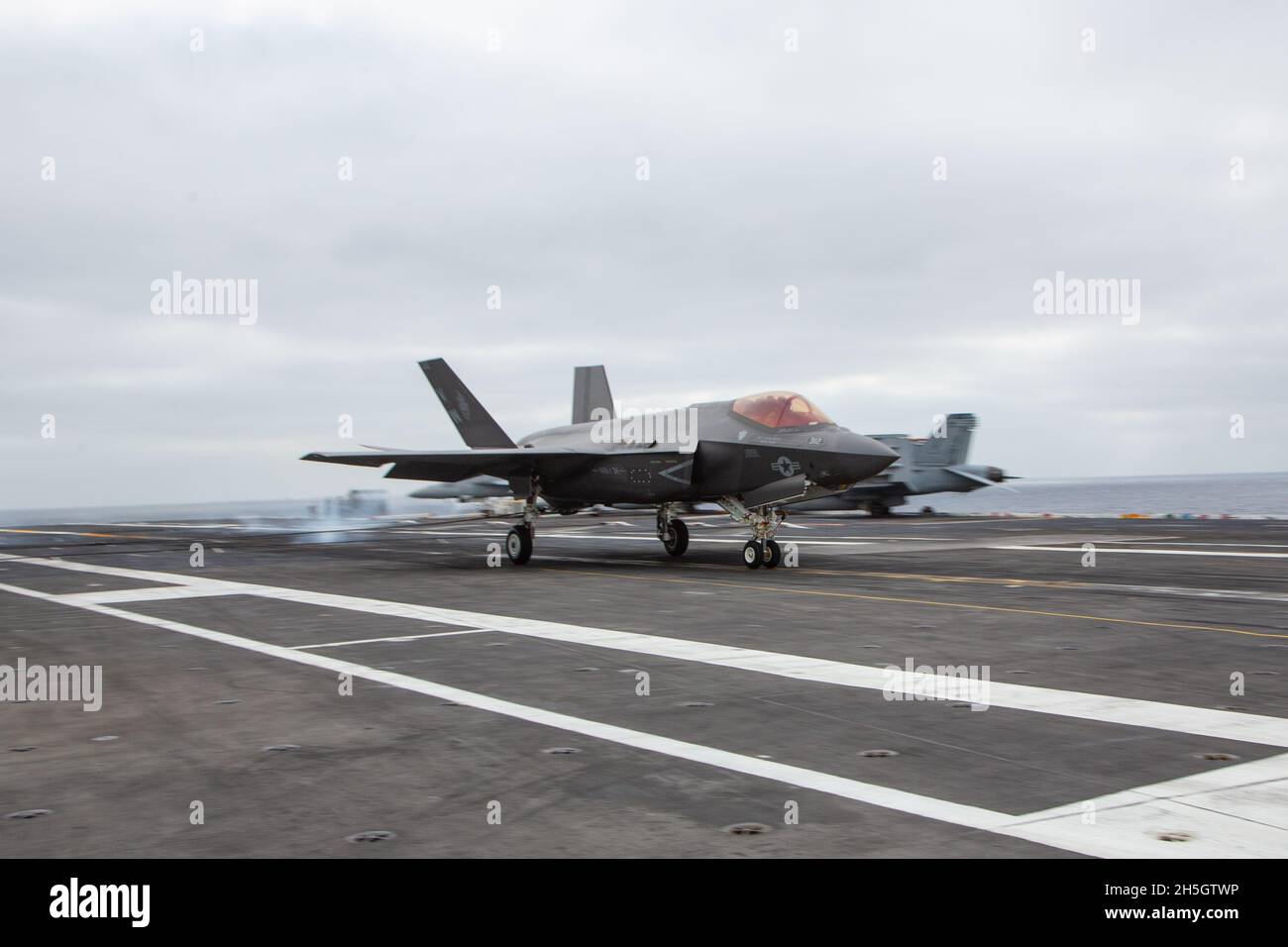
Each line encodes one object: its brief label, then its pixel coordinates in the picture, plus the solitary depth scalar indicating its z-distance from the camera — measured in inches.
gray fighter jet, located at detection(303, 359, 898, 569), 791.1
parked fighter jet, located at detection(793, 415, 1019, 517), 1652.3
